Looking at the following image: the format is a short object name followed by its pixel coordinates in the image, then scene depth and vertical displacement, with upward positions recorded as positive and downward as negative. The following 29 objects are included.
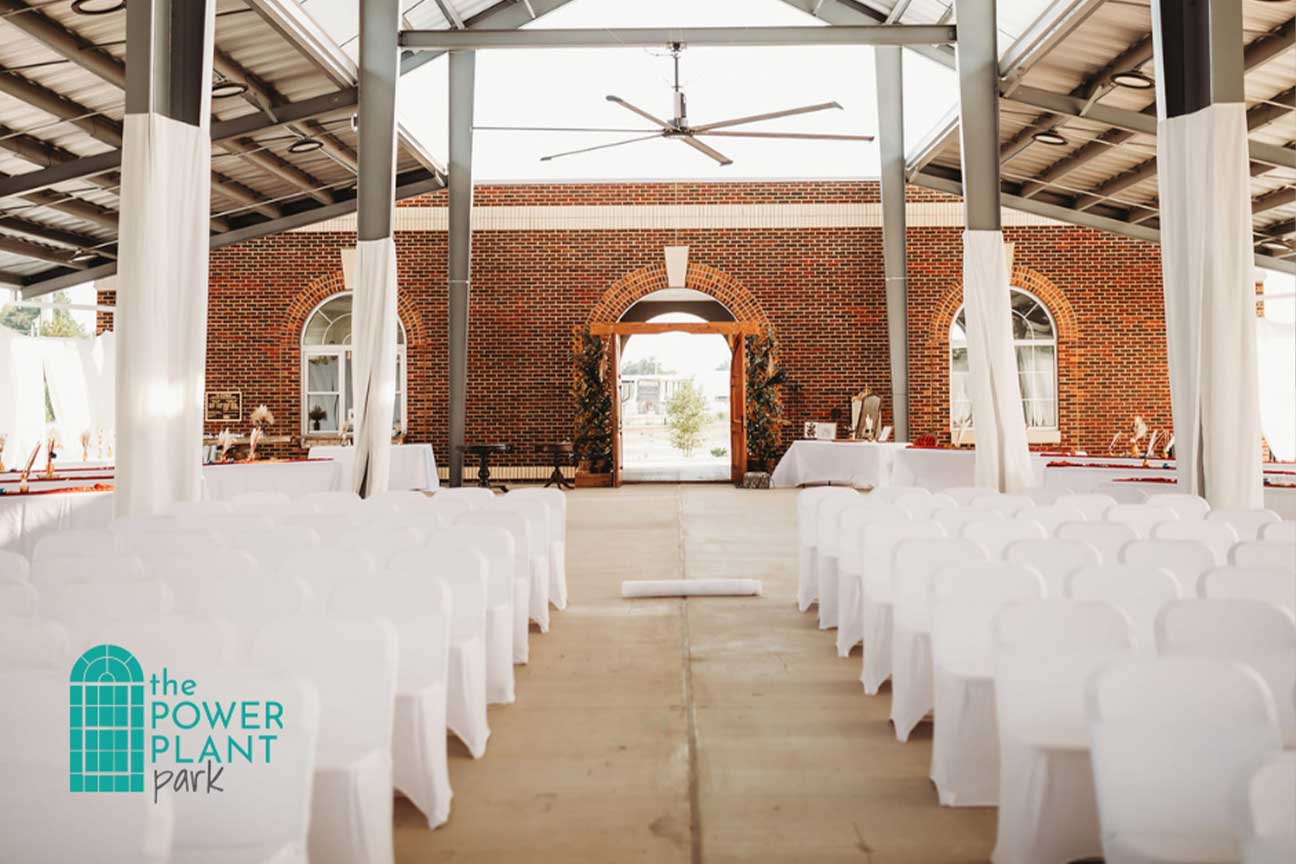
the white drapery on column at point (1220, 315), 5.20 +0.85
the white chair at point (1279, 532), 3.77 -0.29
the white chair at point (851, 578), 4.41 -0.56
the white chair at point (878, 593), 3.79 -0.55
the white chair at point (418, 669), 2.57 -0.60
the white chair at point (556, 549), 5.54 -0.52
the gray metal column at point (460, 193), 11.56 +3.45
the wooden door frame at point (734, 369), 13.51 +1.42
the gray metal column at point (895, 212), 11.91 +3.36
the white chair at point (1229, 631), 2.39 -0.44
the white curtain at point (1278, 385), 12.70 +1.09
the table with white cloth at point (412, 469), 12.04 -0.05
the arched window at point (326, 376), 14.02 +1.37
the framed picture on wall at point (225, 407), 13.79 +0.89
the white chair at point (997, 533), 3.97 -0.30
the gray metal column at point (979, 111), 7.57 +3.00
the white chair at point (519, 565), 4.32 -0.50
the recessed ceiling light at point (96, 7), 6.64 +3.37
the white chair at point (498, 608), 3.69 -0.59
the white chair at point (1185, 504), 4.68 -0.22
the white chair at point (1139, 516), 4.54 -0.27
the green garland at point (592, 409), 13.52 +0.82
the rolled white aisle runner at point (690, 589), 5.74 -0.79
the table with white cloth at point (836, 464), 11.80 +0.00
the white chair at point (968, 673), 2.70 -0.63
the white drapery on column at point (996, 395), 7.12 +0.53
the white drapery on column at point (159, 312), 4.94 +0.85
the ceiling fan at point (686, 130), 8.35 +3.19
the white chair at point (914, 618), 3.27 -0.56
